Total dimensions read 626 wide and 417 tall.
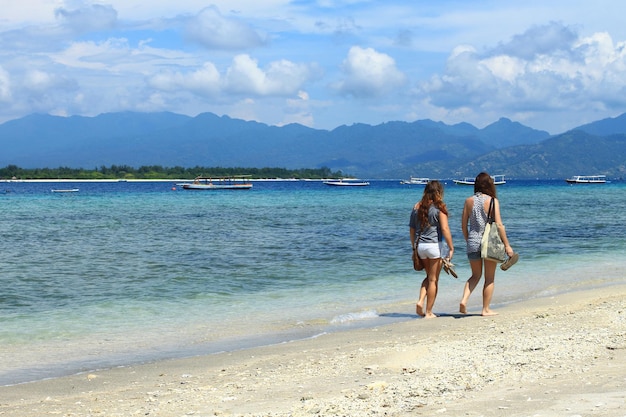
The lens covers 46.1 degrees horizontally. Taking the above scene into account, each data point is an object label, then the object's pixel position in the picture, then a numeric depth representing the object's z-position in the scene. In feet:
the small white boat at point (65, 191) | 426.10
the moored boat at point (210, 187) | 475.31
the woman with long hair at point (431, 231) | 40.60
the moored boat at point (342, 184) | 641.40
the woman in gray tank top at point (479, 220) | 40.19
